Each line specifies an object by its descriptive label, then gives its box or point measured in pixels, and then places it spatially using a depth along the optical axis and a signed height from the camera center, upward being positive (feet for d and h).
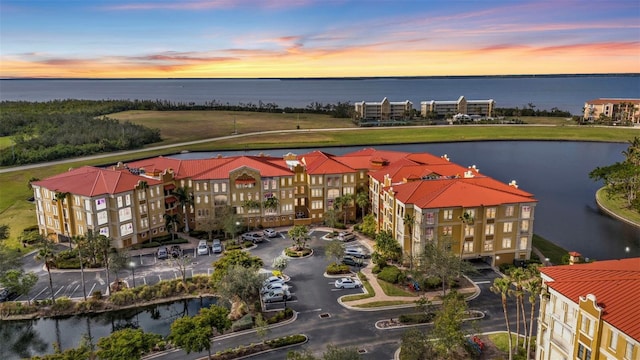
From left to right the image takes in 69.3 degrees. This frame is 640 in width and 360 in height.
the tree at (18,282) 183.11 -71.50
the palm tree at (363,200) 268.82 -59.28
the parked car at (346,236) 249.22 -74.63
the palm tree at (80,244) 191.49 -62.04
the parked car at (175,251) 228.43 -75.90
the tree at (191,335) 132.87 -67.55
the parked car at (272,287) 186.09 -75.87
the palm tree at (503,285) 130.31 -52.82
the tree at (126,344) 125.18 -67.26
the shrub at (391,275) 194.59 -74.19
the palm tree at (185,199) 254.88 -54.99
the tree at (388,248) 211.41 -68.20
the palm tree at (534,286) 122.73 -50.26
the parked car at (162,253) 226.79 -75.43
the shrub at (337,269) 205.98 -75.71
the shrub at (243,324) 161.54 -78.35
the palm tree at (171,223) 247.09 -65.60
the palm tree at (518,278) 126.79 -49.59
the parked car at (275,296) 181.98 -77.09
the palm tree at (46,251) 184.55 -60.45
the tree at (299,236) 228.43 -67.56
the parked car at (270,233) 255.91 -74.32
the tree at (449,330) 133.49 -67.18
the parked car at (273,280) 192.09 -75.93
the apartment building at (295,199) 212.23 -52.45
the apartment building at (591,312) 98.27 -47.97
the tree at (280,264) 194.08 -68.90
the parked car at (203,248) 231.91 -74.87
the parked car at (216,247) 233.96 -74.95
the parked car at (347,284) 192.34 -76.54
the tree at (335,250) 206.08 -67.35
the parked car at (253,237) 248.32 -74.63
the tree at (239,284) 165.27 -65.81
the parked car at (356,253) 225.70 -75.34
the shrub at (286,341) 150.61 -78.66
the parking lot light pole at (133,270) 199.42 -76.55
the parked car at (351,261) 216.33 -76.01
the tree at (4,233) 239.71 -68.68
